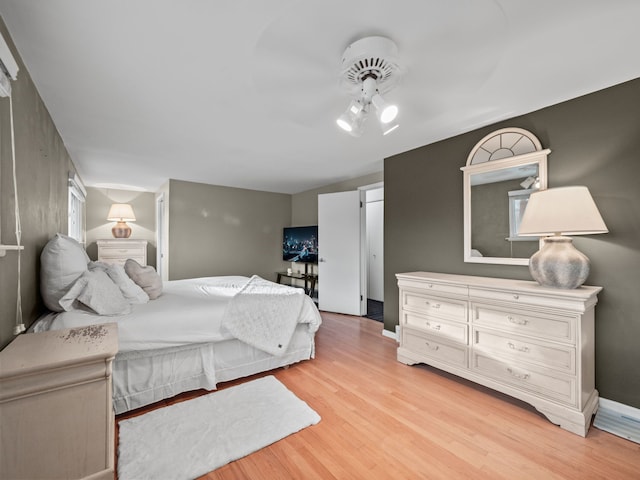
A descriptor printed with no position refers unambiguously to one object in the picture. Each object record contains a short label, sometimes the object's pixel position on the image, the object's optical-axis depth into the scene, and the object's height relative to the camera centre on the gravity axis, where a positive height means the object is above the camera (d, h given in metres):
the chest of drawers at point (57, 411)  1.06 -0.70
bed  1.92 -0.67
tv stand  5.29 -0.73
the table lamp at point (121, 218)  5.33 +0.47
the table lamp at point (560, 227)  1.80 +0.08
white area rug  1.48 -1.19
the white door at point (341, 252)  4.45 -0.21
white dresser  1.78 -0.75
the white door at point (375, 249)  5.65 -0.19
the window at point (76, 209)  3.57 +0.52
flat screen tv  5.39 -0.07
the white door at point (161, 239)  5.19 +0.05
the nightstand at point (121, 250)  5.06 -0.16
